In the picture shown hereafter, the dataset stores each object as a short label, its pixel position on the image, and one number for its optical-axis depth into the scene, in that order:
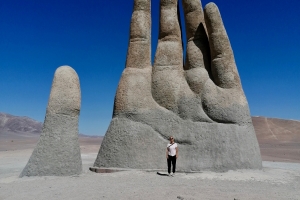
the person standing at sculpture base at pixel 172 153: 9.31
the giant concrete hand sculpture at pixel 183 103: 10.38
